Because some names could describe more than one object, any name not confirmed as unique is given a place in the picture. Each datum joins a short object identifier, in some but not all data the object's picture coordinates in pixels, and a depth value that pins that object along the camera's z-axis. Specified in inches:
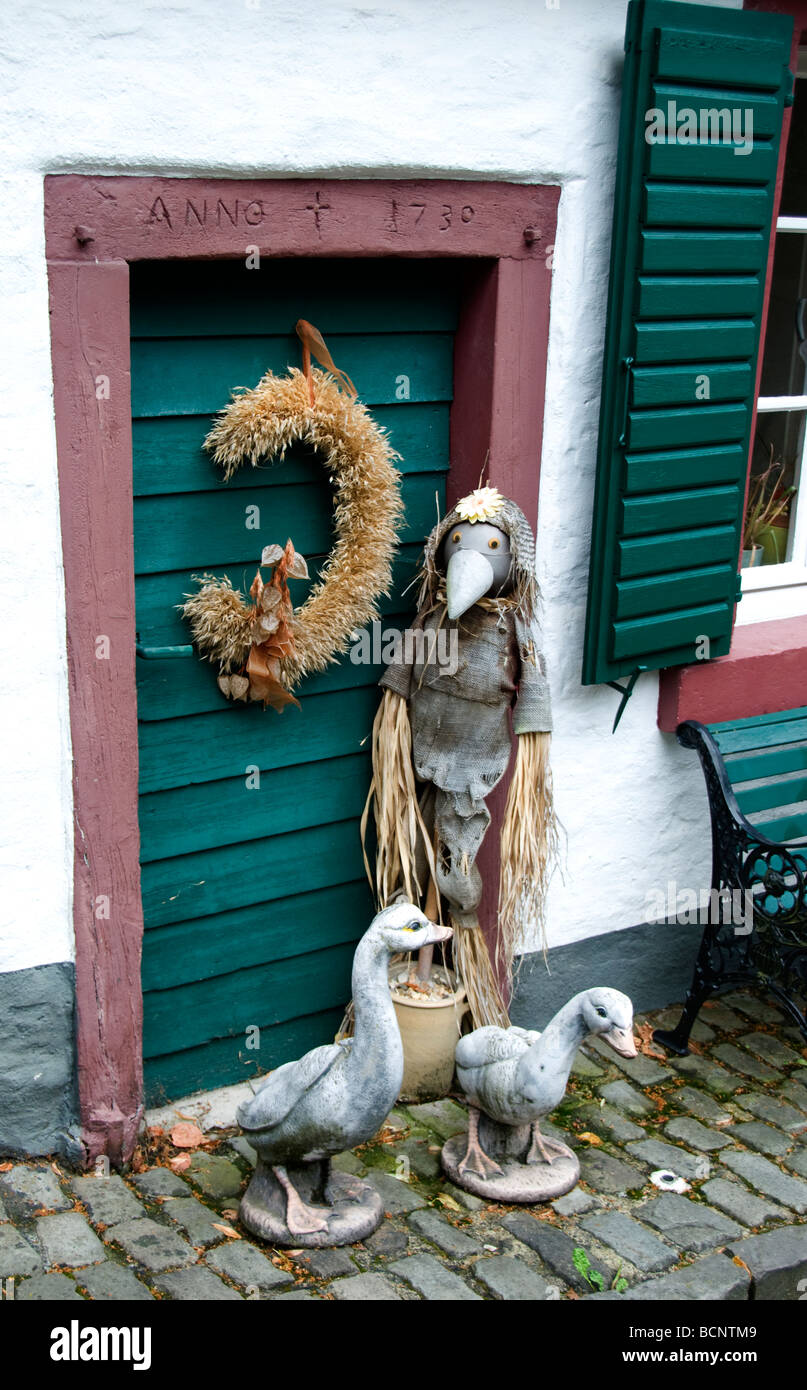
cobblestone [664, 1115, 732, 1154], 176.6
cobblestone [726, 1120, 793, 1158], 176.2
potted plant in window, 215.9
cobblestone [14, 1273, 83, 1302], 138.8
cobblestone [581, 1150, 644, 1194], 166.6
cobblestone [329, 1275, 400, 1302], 142.6
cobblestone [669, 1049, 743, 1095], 190.1
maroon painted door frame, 142.0
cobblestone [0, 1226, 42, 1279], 142.1
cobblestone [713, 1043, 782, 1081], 193.5
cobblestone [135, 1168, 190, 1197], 159.2
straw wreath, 157.8
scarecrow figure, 168.7
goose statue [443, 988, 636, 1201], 151.1
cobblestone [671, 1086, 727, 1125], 182.5
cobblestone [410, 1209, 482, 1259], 152.1
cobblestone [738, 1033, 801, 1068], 197.5
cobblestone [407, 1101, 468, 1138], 176.1
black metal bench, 182.2
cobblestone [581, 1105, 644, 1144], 177.6
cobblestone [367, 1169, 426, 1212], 159.2
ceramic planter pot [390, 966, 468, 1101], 179.0
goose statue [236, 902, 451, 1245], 142.4
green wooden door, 157.8
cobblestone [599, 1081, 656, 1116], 183.6
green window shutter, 170.6
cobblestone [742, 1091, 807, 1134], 181.8
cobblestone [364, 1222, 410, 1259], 150.3
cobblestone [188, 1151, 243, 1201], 159.9
